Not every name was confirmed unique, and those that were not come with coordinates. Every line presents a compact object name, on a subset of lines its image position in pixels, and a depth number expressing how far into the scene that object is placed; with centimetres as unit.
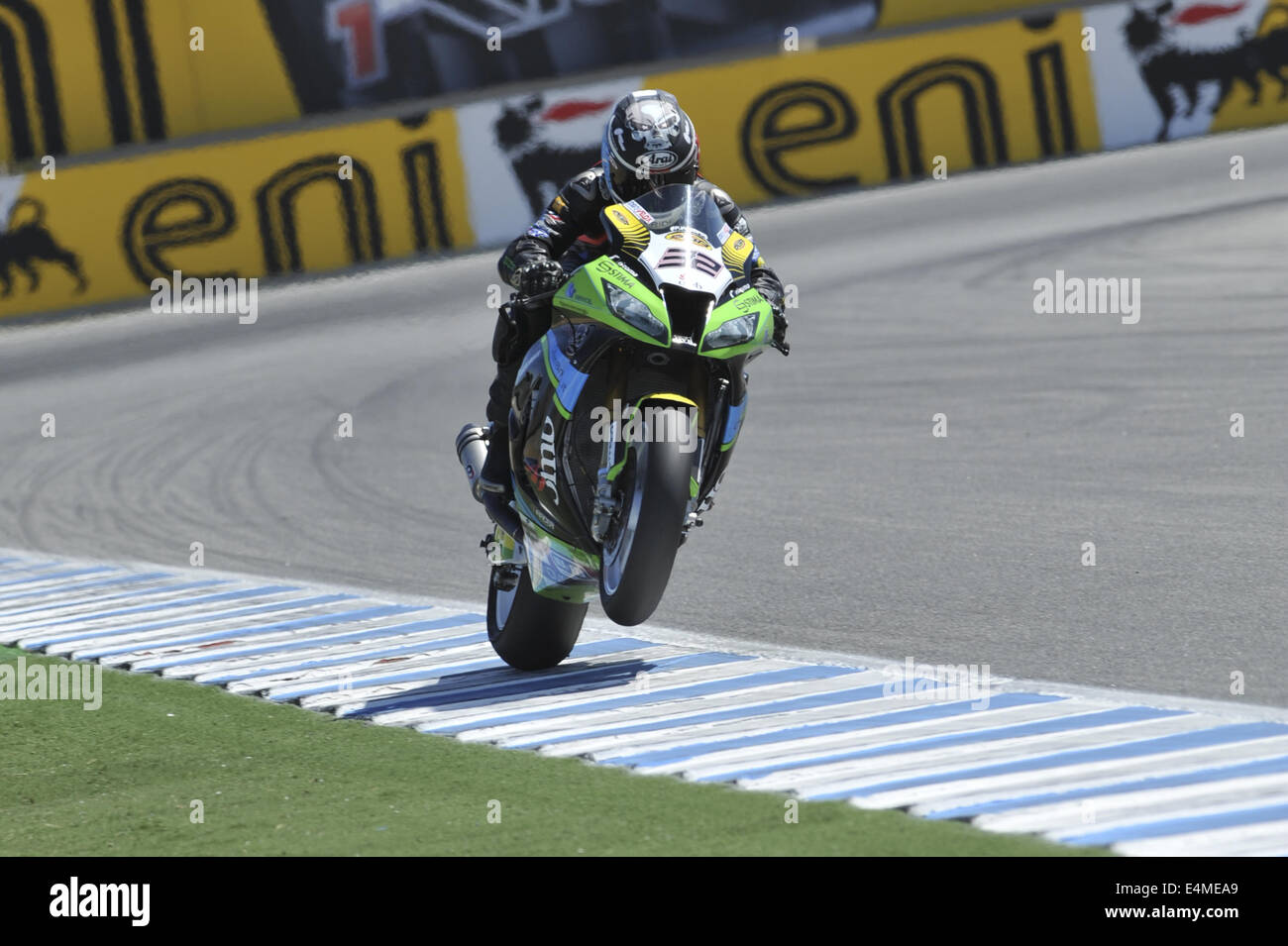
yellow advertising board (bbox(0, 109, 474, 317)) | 1897
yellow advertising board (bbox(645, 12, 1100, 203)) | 2000
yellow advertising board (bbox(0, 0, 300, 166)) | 2291
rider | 602
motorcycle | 559
